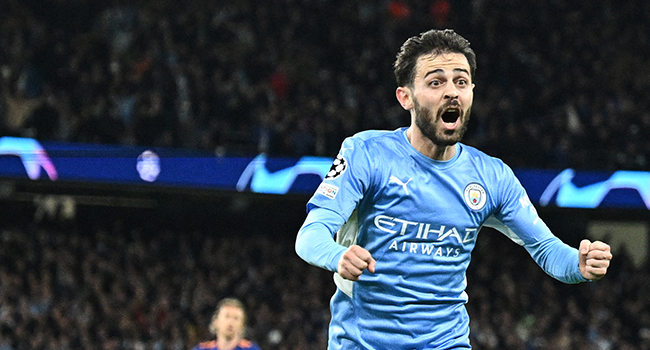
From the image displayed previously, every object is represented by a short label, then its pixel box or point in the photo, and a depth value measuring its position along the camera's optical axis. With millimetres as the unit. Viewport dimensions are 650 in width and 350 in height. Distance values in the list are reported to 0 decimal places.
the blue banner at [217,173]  24906
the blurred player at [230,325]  14898
